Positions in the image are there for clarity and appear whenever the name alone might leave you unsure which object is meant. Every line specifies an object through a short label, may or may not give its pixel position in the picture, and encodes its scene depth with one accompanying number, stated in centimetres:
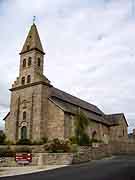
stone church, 2667
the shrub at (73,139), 2399
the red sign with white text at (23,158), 1564
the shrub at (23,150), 1878
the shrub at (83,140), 2502
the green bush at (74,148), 1896
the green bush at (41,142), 2397
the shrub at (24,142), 2410
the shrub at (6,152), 1695
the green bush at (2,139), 2461
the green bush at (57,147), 1834
